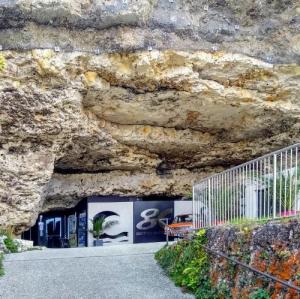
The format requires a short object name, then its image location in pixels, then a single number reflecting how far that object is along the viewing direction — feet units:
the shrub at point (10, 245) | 45.60
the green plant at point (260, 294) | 15.48
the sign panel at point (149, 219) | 71.26
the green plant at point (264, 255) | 16.68
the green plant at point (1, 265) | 29.82
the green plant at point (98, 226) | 67.62
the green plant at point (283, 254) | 15.30
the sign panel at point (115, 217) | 69.82
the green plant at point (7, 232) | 47.80
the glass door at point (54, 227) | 81.88
